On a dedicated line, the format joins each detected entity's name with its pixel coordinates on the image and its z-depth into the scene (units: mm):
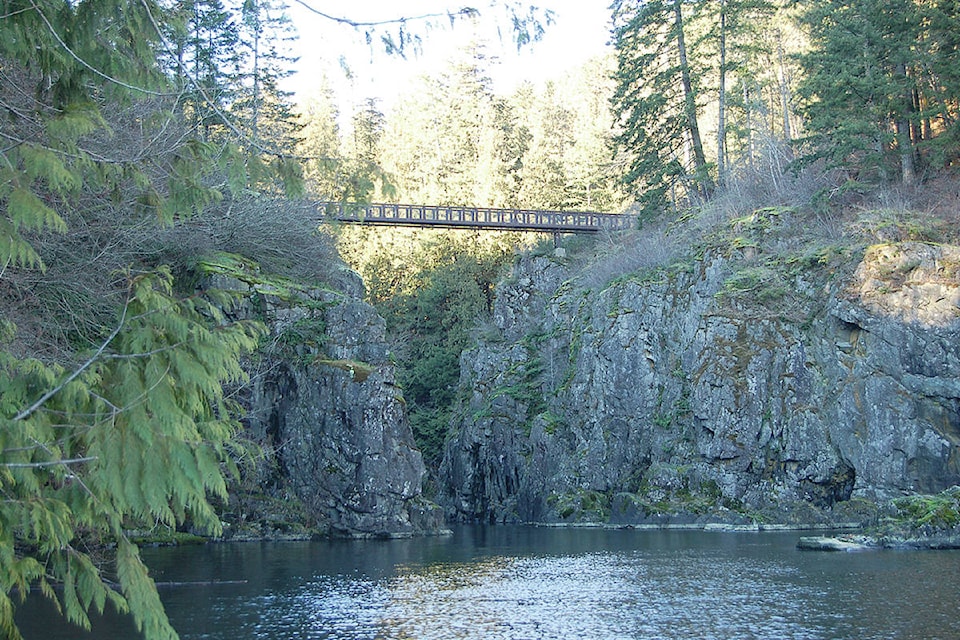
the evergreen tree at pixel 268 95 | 40388
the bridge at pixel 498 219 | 47969
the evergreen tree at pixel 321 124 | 62953
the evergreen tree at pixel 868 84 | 33750
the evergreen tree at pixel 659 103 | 45719
